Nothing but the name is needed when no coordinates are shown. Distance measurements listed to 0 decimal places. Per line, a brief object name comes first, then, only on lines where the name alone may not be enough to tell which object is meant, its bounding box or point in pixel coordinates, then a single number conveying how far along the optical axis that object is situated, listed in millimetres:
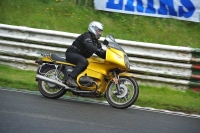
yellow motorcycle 16585
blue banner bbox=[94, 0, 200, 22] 23670
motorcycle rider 16895
